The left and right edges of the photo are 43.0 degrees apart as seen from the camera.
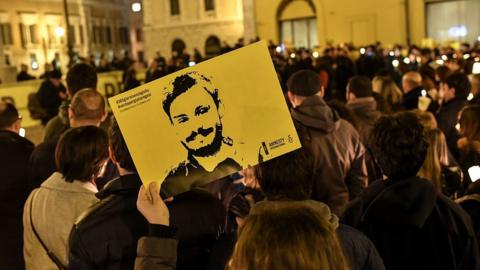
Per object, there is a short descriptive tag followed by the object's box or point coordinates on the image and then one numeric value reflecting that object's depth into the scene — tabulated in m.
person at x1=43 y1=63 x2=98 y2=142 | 6.05
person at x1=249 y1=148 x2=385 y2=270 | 2.54
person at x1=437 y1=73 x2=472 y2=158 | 6.61
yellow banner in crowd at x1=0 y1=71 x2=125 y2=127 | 14.41
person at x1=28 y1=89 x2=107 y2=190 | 4.36
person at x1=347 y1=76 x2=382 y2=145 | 6.10
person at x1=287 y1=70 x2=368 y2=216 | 4.64
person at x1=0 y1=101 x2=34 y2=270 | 4.31
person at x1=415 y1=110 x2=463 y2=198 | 3.84
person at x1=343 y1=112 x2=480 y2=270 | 3.03
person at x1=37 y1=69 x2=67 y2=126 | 11.25
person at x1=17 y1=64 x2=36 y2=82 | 19.69
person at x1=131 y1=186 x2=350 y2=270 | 1.73
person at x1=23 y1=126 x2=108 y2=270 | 3.39
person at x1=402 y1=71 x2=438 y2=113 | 8.12
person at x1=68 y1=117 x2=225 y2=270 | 2.69
